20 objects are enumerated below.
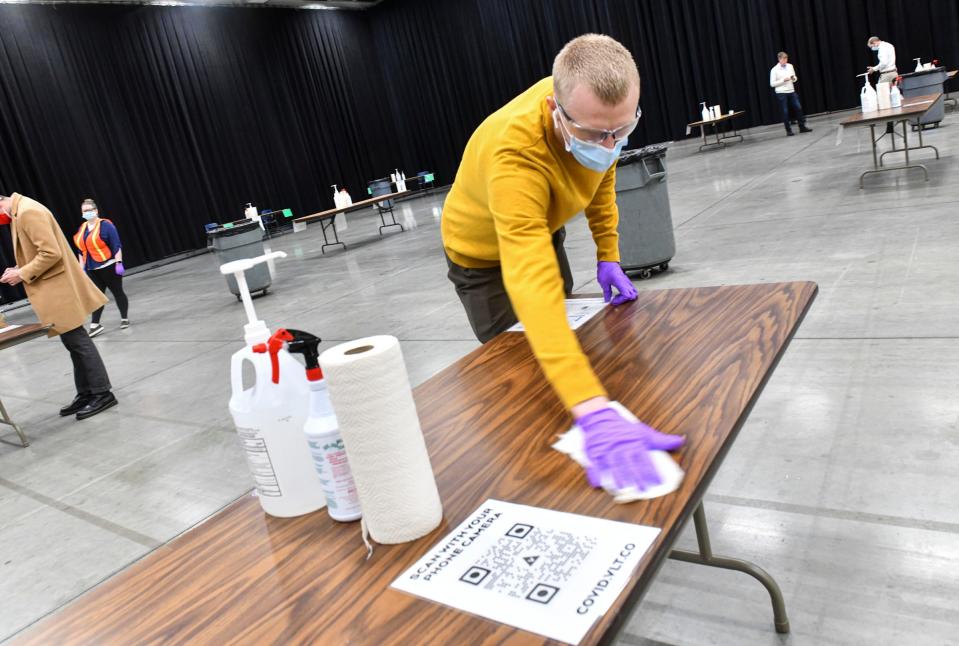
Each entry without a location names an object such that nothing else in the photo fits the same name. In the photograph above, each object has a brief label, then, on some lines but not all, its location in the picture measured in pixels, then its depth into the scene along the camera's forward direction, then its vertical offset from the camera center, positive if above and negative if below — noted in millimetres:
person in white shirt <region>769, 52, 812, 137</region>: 11539 +157
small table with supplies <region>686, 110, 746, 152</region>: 11941 -619
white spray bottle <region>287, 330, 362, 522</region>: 879 -296
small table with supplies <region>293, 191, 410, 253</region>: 8690 -141
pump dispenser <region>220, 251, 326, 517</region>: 919 -249
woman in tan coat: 3928 -78
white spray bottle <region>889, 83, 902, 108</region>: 6039 -264
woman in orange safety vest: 6566 +57
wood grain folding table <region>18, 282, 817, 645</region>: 784 -450
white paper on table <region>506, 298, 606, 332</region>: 1718 -428
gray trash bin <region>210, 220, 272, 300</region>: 7398 -236
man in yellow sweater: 1004 -77
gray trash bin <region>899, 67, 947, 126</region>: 8422 -293
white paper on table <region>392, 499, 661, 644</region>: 732 -468
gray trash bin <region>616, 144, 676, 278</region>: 4293 -533
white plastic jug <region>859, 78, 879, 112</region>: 6016 -234
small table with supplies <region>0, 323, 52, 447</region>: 3555 -308
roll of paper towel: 778 -283
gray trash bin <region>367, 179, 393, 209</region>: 13422 +43
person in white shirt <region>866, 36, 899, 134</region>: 10164 +189
